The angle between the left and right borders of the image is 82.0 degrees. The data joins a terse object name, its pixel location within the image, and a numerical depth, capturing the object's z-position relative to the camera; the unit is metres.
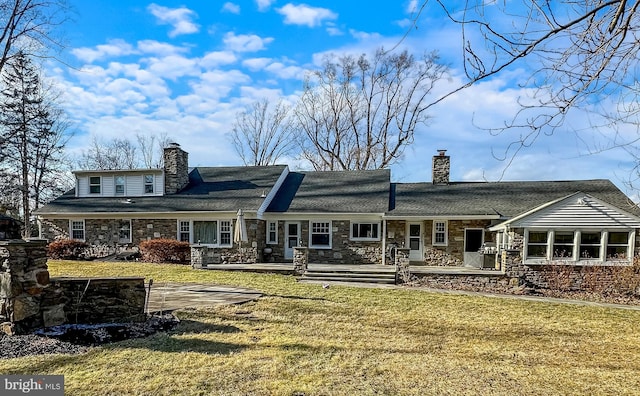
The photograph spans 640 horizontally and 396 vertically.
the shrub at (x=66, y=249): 16.45
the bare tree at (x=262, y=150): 31.38
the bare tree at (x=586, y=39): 2.54
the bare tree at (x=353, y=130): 26.56
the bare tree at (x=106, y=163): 35.04
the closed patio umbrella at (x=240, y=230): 14.96
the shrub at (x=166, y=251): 15.74
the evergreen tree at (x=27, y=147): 24.38
